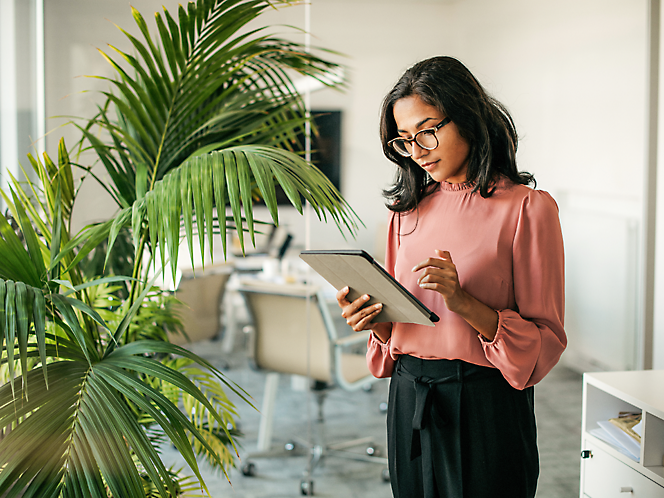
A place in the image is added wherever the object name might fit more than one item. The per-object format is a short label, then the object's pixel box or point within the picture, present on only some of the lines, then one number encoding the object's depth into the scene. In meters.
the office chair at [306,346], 2.38
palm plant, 0.91
